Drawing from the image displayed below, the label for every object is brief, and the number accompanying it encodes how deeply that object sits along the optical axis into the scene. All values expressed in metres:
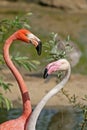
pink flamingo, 10.54
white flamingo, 9.33
